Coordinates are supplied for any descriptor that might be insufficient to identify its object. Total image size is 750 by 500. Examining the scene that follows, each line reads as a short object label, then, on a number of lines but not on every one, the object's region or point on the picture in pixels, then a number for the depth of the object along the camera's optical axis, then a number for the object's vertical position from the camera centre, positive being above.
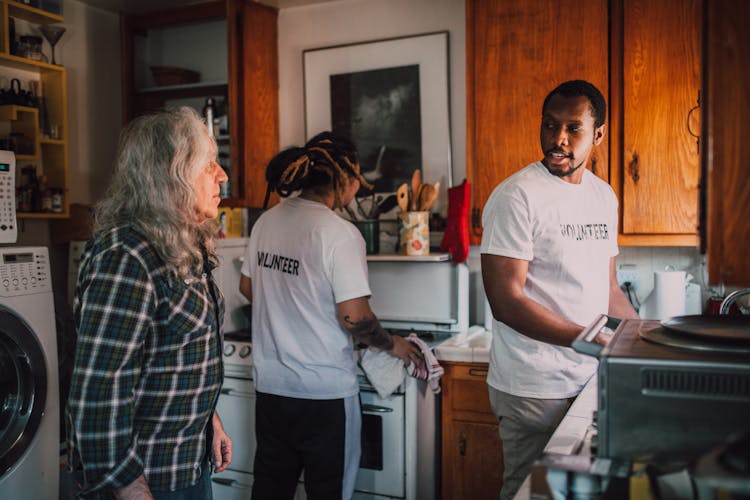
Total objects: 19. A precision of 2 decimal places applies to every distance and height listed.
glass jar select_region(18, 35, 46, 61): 3.13 +0.77
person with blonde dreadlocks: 2.18 -0.35
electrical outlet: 3.02 -0.29
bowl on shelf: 3.56 +0.72
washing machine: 2.48 -0.58
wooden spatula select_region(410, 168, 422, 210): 3.08 +0.10
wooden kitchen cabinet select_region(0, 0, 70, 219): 3.07 +0.45
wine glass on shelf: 3.23 +0.85
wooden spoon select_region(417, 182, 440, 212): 3.06 +0.07
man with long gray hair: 1.27 -0.21
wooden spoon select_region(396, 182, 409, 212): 3.04 +0.06
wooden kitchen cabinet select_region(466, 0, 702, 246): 2.61 +0.47
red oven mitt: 2.91 -0.05
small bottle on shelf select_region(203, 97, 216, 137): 3.48 +0.51
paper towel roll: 2.75 -0.34
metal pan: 1.08 -0.20
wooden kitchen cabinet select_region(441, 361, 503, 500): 2.71 -0.89
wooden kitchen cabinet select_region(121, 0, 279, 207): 3.34 +0.74
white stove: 2.69 -0.75
